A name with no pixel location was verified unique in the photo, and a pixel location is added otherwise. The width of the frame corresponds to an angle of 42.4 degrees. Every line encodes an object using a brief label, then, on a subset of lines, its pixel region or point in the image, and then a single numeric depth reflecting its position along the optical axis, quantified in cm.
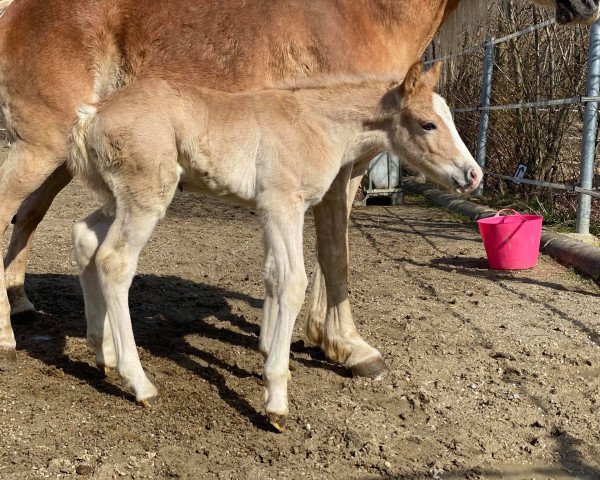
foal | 349
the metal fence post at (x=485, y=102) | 1004
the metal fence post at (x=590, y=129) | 698
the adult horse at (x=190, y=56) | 414
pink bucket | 625
